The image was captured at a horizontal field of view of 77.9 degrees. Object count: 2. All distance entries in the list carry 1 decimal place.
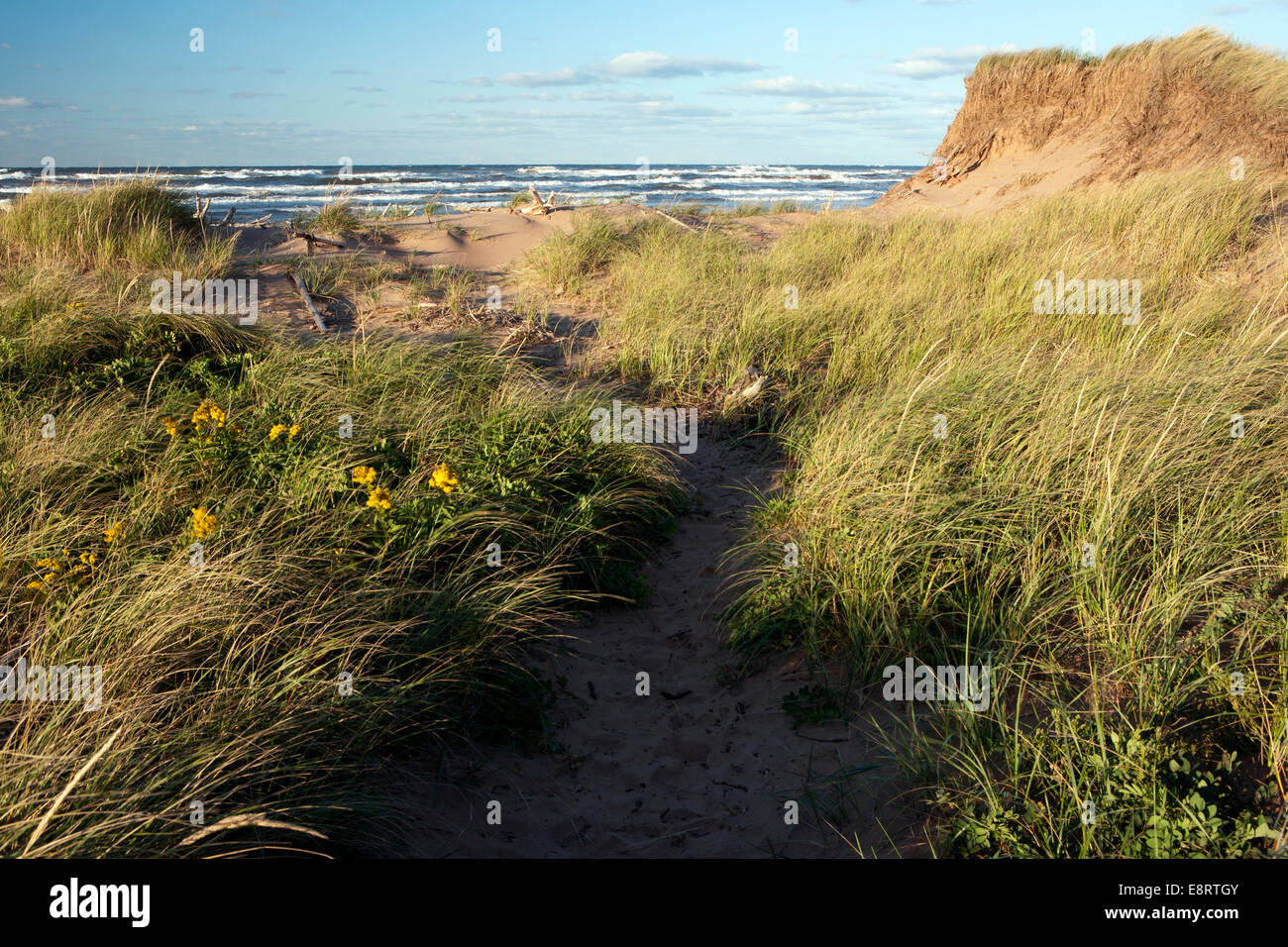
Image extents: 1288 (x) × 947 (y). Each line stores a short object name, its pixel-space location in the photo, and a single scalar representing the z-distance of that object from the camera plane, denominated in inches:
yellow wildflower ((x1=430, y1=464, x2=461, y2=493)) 133.7
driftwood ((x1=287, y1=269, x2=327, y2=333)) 265.5
